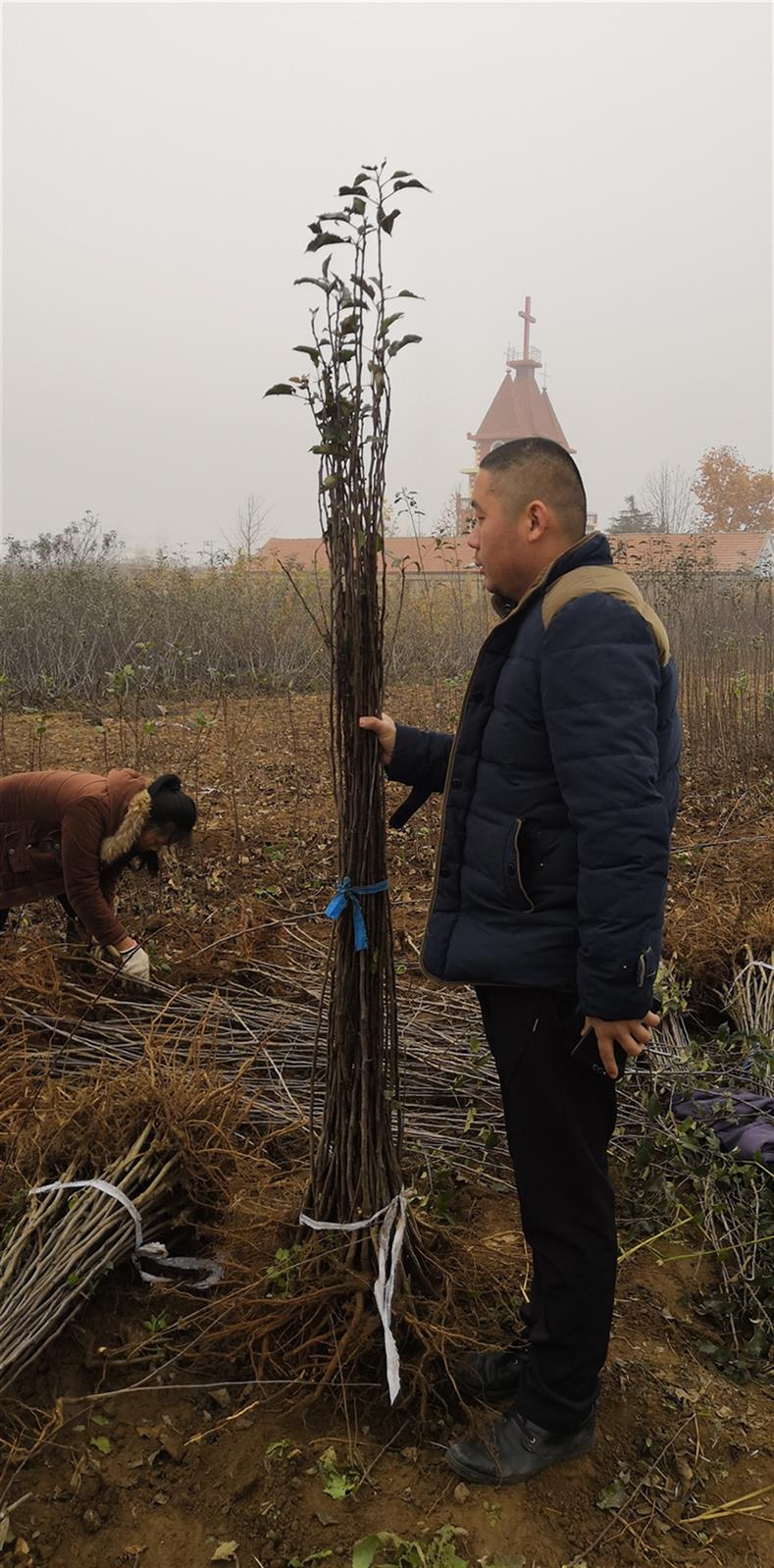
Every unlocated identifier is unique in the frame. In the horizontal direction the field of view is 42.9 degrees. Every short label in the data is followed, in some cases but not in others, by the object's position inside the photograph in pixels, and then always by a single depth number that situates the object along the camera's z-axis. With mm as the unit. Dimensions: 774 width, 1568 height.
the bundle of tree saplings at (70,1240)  1974
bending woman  3531
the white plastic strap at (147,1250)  2186
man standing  1473
